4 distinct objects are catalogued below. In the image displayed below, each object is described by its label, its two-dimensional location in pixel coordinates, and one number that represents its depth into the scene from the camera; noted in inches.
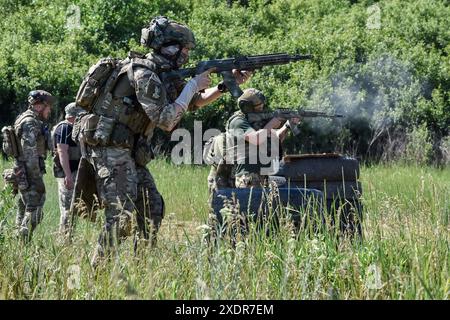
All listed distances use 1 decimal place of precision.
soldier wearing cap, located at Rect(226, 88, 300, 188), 673.0
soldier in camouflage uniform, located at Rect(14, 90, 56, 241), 707.4
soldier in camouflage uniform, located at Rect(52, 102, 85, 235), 673.0
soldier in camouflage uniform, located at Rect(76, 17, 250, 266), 485.7
